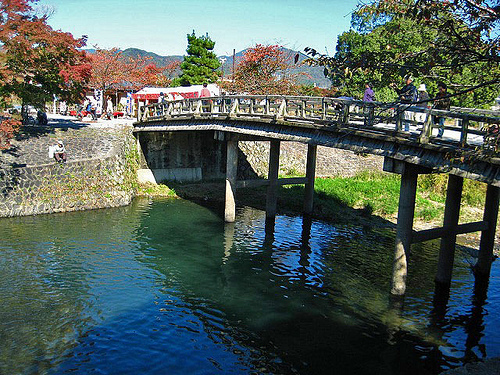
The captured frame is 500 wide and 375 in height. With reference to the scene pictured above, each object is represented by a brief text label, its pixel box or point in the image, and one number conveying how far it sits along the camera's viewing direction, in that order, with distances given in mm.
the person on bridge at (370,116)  14397
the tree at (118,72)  47719
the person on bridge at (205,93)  28109
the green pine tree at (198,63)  51406
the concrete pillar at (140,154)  30672
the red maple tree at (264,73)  43475
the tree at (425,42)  9172
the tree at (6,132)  22688
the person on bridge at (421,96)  15391
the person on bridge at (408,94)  13823
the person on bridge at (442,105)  10897
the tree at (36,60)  23828
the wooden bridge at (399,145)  11617
